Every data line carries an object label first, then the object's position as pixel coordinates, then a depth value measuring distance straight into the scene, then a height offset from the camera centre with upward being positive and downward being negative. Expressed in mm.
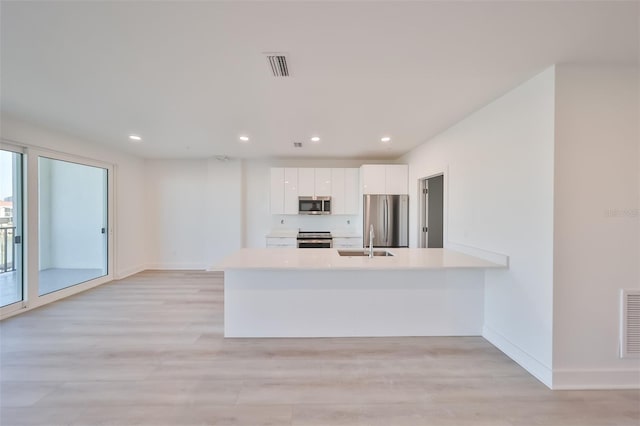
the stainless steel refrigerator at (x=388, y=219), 5078 -163
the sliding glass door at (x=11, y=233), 3594 -316
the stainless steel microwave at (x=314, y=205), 5742 +109
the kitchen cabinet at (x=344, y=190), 5758 +425
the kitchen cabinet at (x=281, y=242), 5559 -651
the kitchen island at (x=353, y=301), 2980 -1004
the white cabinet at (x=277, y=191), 5719 +400
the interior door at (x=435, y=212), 4645 -26
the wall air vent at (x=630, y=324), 2125 -883
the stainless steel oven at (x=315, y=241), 5519 -622
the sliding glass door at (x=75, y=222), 4816 -236
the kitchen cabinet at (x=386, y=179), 5164 +597
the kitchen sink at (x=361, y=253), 3643 -570
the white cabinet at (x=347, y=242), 5566 -646
